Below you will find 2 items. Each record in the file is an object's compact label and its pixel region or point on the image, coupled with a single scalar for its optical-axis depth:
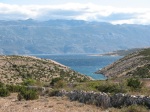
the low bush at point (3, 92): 37.84
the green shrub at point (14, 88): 43.86
